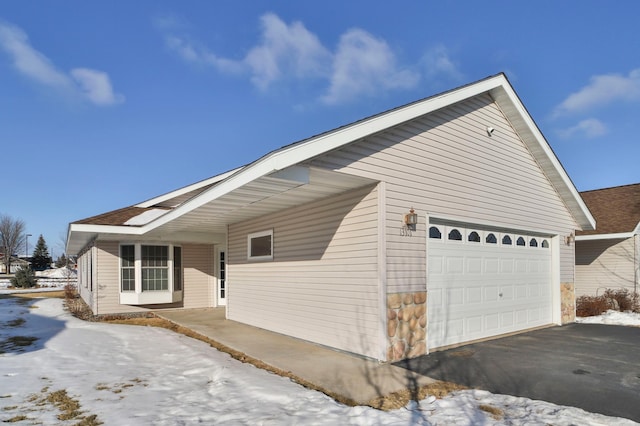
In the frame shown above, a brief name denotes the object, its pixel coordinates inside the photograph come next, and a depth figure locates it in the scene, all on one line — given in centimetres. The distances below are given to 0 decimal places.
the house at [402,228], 622
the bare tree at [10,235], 5162
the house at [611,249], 1260
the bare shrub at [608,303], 1186
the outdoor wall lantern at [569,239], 1055
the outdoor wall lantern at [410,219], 655
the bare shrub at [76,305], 1220
